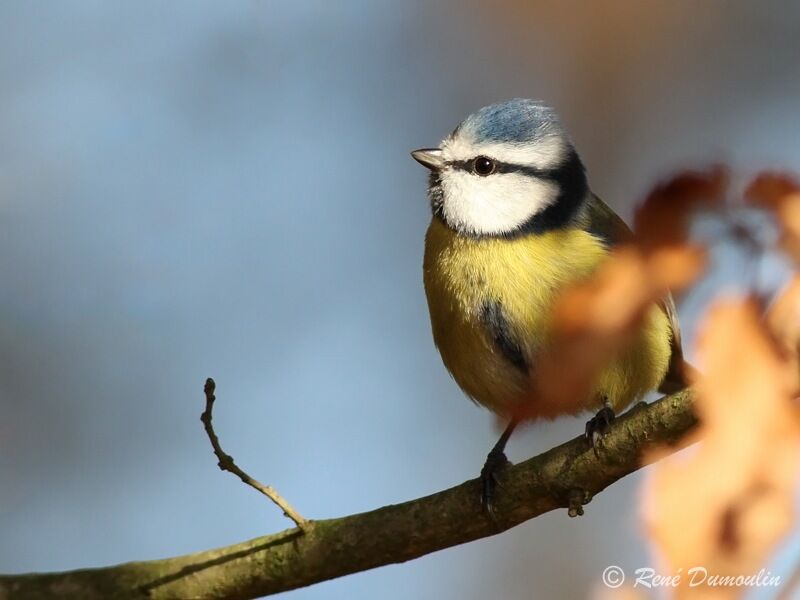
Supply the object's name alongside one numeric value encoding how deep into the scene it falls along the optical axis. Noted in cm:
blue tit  285
